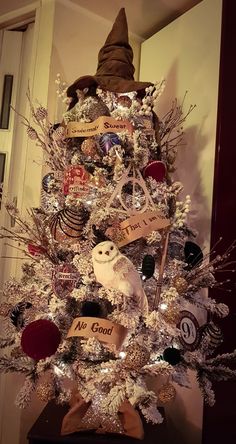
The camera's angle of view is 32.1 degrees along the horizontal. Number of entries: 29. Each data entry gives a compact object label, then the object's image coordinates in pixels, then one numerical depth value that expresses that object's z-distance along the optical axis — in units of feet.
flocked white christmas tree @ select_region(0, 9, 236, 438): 3.63
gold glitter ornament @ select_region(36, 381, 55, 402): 3.63
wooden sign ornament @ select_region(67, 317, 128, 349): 3.61
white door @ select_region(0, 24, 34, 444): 5.84
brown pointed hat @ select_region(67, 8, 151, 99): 4.55
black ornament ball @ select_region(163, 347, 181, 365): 3.72
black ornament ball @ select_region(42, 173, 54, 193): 4.51
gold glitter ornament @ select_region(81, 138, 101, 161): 4.35
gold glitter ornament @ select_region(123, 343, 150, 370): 3.48
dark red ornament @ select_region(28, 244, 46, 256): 4.29
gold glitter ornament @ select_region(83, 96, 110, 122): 4.52
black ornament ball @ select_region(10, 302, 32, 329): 4.17
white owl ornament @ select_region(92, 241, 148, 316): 3.59
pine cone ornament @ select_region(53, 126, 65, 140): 4.59
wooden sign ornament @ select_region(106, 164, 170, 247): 3.83
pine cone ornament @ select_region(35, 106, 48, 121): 4.58
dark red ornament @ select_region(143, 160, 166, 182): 4.28
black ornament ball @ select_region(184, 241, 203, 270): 4.36
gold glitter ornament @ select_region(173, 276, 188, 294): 3.81
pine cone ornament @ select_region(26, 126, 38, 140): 4.54
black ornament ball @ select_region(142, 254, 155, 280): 3.79
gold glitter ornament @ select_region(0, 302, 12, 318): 4.22
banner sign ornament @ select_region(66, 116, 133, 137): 4.30
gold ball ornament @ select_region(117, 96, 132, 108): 4.63
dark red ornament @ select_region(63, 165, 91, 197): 4.18
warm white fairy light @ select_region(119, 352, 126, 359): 3.76
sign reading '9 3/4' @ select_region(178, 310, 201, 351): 3.98
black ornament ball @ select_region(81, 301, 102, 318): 3.80
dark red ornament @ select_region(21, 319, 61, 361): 3.51
